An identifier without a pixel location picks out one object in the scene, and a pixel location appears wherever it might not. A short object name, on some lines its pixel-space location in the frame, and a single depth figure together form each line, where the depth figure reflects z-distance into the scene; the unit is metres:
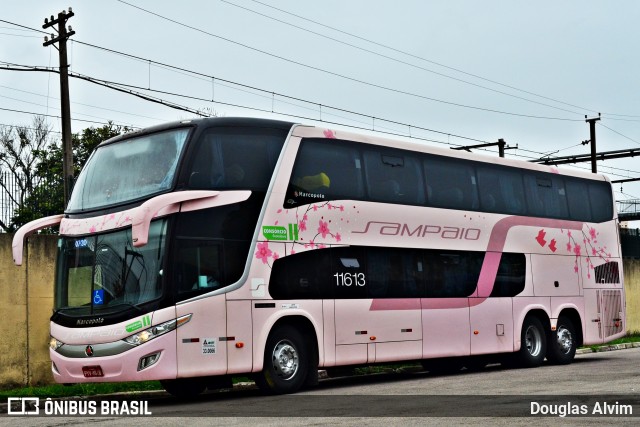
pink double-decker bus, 14.82
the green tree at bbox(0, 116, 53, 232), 19.05
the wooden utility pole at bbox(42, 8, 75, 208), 24.69
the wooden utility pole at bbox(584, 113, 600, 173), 47.28
